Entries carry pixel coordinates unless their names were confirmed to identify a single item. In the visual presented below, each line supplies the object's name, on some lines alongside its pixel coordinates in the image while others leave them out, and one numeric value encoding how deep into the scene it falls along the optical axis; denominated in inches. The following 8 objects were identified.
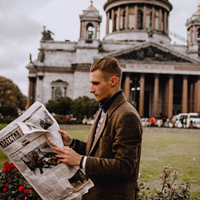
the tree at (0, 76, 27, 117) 2110.0
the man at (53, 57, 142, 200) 79.0
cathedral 1480.1
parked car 1136.4
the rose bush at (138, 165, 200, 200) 168.4
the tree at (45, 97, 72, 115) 1275.8
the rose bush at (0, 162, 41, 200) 171.2
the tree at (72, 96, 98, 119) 1221.7
